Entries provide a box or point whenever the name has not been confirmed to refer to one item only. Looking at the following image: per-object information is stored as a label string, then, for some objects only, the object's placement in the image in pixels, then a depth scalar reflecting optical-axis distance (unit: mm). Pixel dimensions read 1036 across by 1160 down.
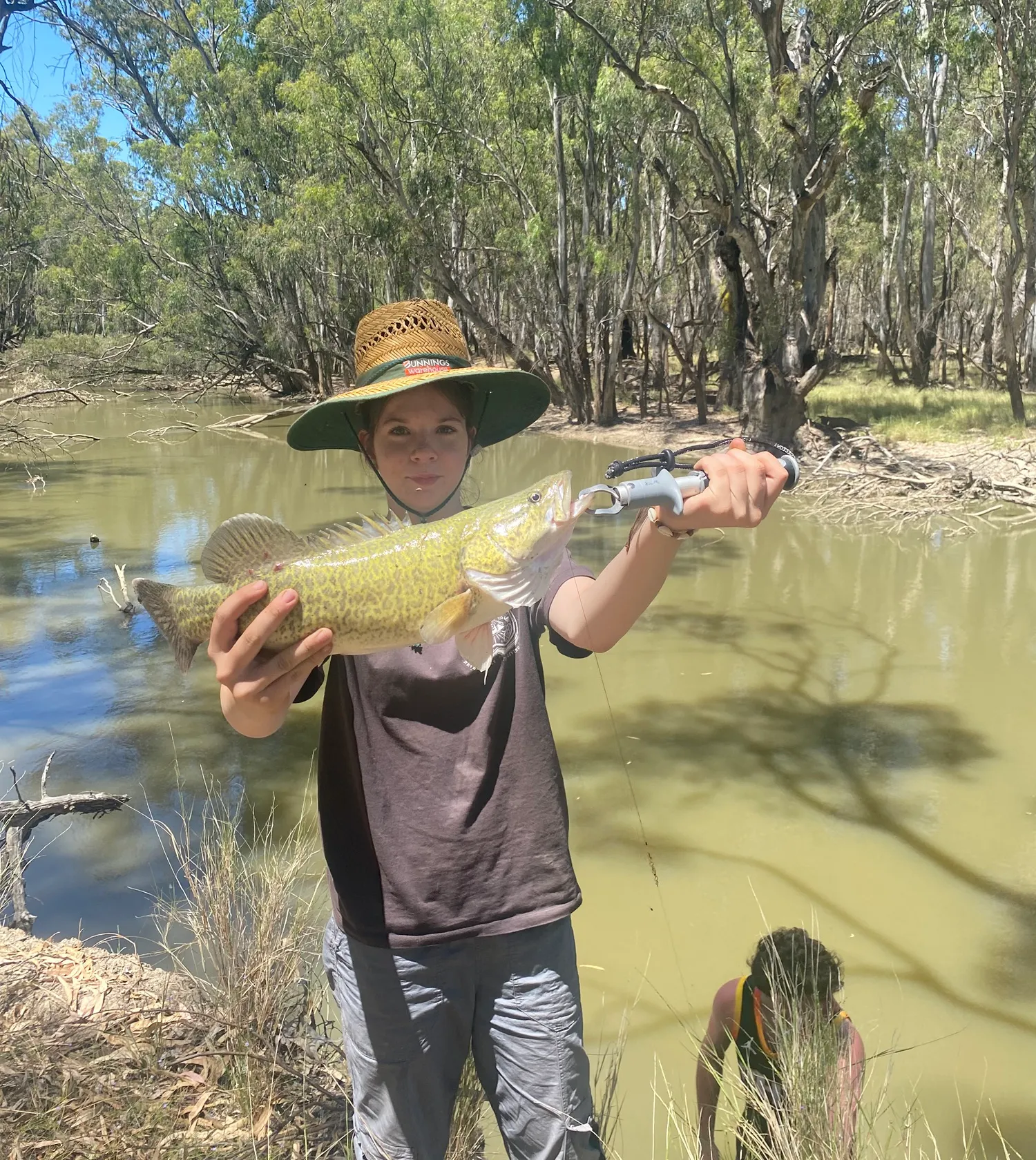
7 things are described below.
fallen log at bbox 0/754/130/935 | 3900
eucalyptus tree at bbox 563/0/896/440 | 14234
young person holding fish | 1922
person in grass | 2143
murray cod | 1847
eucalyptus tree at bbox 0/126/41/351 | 22641
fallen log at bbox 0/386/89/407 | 12422
